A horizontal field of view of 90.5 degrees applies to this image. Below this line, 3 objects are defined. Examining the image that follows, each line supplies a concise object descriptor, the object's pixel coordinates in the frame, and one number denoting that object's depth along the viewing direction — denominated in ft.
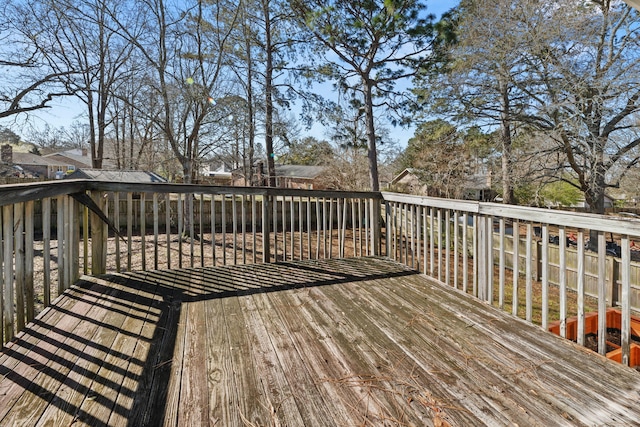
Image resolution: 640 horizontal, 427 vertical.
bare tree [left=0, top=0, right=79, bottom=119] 23.43
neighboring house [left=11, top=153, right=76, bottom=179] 91.07
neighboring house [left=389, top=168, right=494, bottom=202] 45.62
